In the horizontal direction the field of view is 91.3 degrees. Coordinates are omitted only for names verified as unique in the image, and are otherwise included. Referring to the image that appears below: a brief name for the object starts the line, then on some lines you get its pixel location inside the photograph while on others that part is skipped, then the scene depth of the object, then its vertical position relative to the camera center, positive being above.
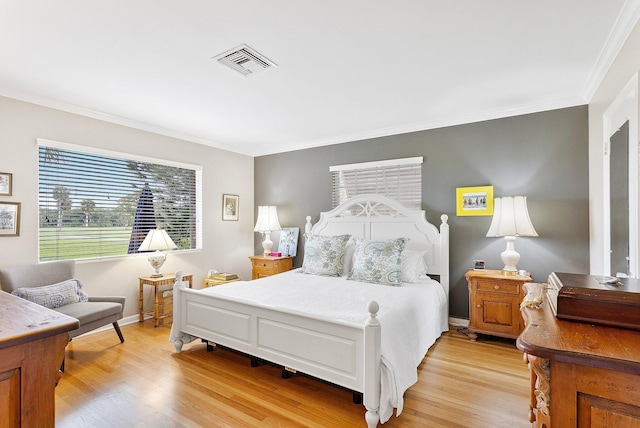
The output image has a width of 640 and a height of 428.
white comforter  1.97 -0.72
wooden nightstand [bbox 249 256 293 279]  4.57 -0.72
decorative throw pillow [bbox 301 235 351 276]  3.65 -0.46
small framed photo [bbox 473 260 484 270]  3.48 -0.54
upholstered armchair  2.73 -0.69
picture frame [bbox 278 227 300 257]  4.86 -0.39
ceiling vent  2.28 +1.20
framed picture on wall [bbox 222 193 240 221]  4.95 +0.16
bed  1.94 -0.78
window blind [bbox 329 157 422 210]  4.00 +0.50
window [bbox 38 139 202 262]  3.25 +0.18
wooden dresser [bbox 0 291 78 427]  1.16 -0.58
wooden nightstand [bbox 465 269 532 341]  3.06 -0.87
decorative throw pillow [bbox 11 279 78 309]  2.69 -0.69
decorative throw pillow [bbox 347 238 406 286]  3.18 -0.48
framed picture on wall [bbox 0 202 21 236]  2.89 -0.01
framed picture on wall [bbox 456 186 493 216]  3.52 +0.18
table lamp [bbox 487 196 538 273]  3.08 -0.07
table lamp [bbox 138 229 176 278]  3.74 -0.34
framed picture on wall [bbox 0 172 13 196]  2.90 +0.31
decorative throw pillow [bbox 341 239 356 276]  3.74 -0.50
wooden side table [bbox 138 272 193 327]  3.71 -0.85
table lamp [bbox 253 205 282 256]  4.82 -0.10
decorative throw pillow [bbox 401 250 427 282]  3.32 -0.53
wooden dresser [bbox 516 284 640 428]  0.84 -0.45
